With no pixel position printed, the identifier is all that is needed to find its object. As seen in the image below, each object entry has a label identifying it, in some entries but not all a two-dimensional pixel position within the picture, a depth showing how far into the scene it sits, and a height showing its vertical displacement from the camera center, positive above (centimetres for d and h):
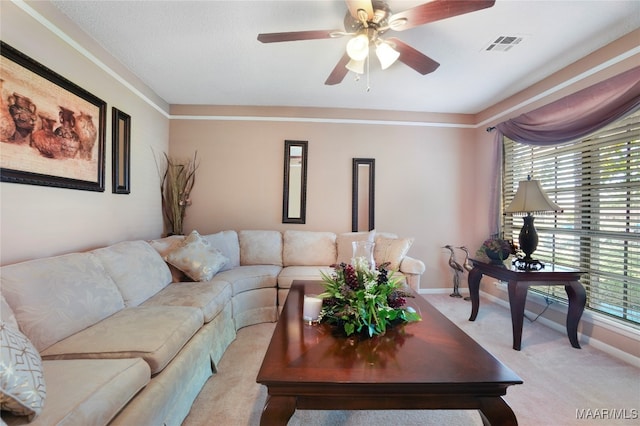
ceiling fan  145 +111
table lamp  237 +3
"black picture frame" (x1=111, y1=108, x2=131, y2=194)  256 +57
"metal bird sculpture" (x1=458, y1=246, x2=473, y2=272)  373 -72
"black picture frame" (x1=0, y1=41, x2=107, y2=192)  161 +56
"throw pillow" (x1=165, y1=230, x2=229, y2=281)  249 -49
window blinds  215 -2
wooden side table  224 -67
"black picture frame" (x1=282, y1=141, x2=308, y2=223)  377 +37
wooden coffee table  101 -65
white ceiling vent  220 +143
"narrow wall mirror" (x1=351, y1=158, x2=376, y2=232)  382 +23
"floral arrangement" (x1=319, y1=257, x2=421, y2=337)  140 -51
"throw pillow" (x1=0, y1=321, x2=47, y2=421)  82 -56
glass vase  169 -27
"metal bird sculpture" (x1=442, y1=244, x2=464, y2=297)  364 -81
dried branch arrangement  352 +25
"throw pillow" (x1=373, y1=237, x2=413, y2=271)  301 -46
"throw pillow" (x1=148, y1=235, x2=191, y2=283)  256 -41
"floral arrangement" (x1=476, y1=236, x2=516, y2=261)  258 -36
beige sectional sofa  93 -67
